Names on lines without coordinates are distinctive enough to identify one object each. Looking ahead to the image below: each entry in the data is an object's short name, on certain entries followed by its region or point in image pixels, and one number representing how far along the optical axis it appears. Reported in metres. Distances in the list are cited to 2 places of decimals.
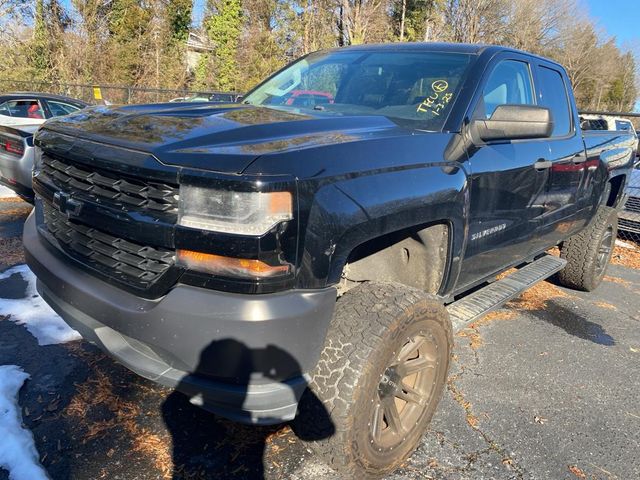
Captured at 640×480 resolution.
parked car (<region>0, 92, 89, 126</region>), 8.70
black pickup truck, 1.77
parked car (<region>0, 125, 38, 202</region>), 5.97
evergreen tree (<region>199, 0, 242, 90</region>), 25.64
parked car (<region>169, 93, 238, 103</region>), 13.70
